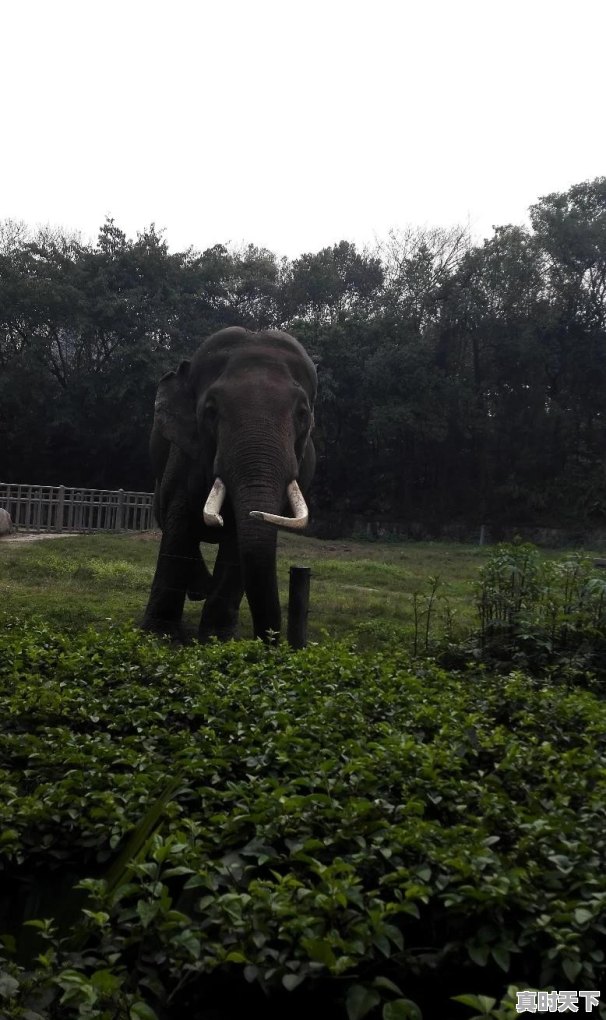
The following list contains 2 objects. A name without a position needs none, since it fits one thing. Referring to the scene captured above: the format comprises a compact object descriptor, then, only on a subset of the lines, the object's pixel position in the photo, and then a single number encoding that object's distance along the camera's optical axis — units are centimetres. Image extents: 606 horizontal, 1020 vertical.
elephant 762
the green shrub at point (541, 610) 662
